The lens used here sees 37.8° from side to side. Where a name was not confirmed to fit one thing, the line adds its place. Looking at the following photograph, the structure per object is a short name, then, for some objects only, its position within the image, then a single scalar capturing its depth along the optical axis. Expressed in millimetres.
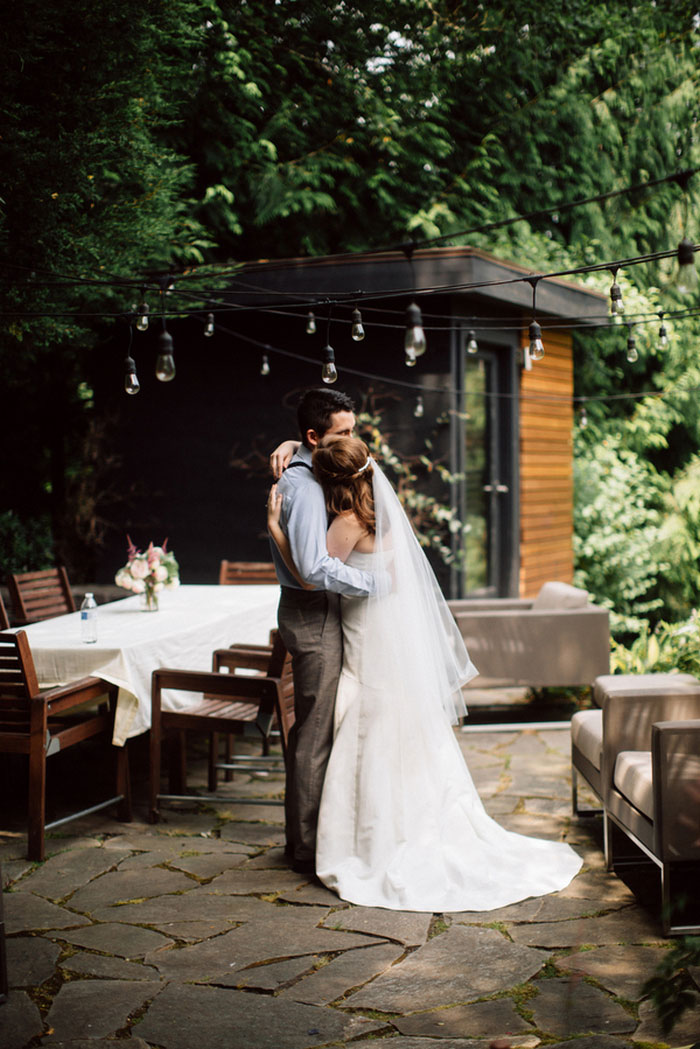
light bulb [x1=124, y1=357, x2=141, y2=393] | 5183
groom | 4621
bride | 4496
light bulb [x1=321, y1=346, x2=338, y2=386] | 5426
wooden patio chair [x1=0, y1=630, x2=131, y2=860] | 4898
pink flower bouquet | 6641
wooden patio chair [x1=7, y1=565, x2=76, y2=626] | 7293
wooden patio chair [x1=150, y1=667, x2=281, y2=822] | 5258
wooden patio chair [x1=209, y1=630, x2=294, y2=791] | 5281
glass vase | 6734
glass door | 10062
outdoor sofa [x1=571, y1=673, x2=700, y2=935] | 3979
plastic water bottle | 5570
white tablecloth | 5418
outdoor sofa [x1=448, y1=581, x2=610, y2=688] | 7480
